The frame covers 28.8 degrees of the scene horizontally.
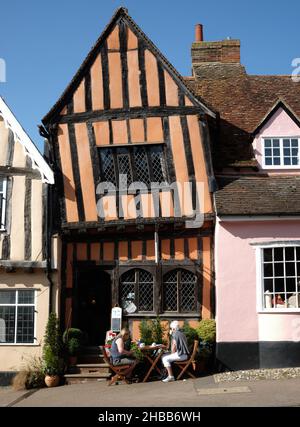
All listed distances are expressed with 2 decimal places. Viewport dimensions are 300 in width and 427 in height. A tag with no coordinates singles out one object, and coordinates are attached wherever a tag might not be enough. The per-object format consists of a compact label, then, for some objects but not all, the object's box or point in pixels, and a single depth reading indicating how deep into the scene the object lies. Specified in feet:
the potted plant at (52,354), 45.88
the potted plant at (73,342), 47.22
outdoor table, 43.93
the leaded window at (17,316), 49.26
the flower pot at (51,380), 45.52
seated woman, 43.39
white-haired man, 43.60
